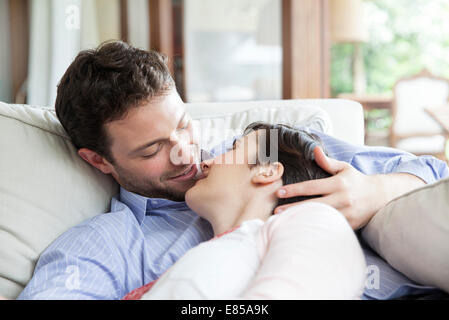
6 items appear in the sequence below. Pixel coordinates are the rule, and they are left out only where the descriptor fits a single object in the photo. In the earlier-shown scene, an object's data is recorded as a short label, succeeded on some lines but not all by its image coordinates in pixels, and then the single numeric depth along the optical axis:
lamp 5.03
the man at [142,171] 0.95
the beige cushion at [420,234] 0.77
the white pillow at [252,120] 1.43
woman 0.62
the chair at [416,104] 4.18
